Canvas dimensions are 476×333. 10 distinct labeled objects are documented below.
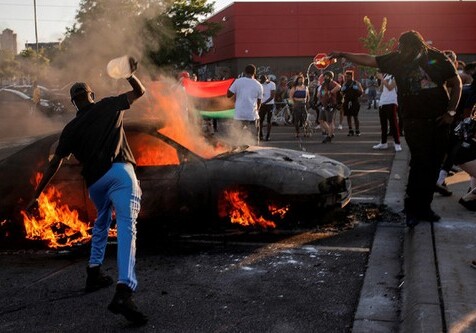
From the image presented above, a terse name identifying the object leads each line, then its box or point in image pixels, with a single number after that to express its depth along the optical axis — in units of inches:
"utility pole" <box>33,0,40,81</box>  612.1
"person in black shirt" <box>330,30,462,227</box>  220.1
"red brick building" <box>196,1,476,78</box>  1557.6
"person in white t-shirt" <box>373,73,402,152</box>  424.8
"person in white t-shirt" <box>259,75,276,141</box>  594.9
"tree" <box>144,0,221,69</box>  423.5
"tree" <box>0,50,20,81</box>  797.4
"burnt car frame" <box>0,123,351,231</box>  219.9
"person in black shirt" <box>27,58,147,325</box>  148.0
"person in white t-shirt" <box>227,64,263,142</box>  408.2
